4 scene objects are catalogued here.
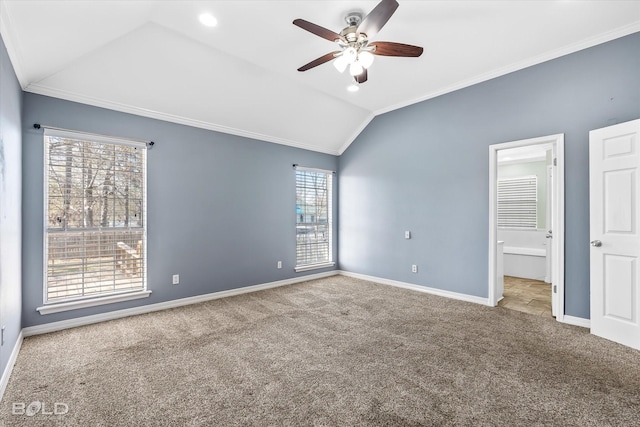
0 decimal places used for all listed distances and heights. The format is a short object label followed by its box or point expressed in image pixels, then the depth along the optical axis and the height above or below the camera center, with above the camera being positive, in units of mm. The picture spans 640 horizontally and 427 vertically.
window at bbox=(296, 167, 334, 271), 5527 -67
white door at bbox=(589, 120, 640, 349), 2787 -152
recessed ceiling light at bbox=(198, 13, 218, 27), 2725 +1865
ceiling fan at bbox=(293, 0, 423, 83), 2305 +1485
